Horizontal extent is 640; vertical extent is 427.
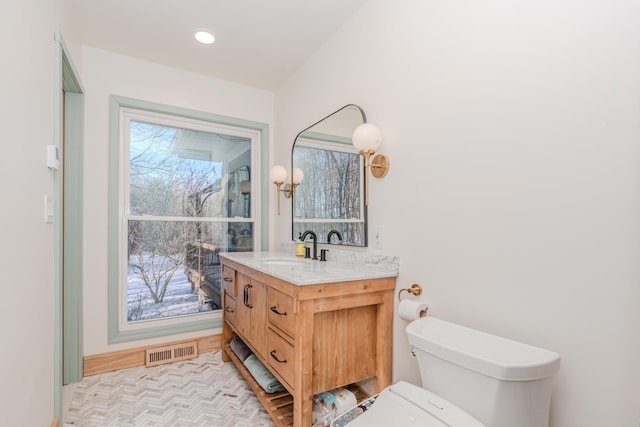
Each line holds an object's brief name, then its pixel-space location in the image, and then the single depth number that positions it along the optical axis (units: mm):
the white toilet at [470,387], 913
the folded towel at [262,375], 1839
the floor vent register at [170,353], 2482
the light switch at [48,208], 1449
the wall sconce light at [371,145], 1713
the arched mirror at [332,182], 1942
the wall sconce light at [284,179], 2651
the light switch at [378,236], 1764
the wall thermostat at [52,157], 1487
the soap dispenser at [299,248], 2395
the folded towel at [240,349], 2244
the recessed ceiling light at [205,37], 2221
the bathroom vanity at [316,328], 1420
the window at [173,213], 2531
